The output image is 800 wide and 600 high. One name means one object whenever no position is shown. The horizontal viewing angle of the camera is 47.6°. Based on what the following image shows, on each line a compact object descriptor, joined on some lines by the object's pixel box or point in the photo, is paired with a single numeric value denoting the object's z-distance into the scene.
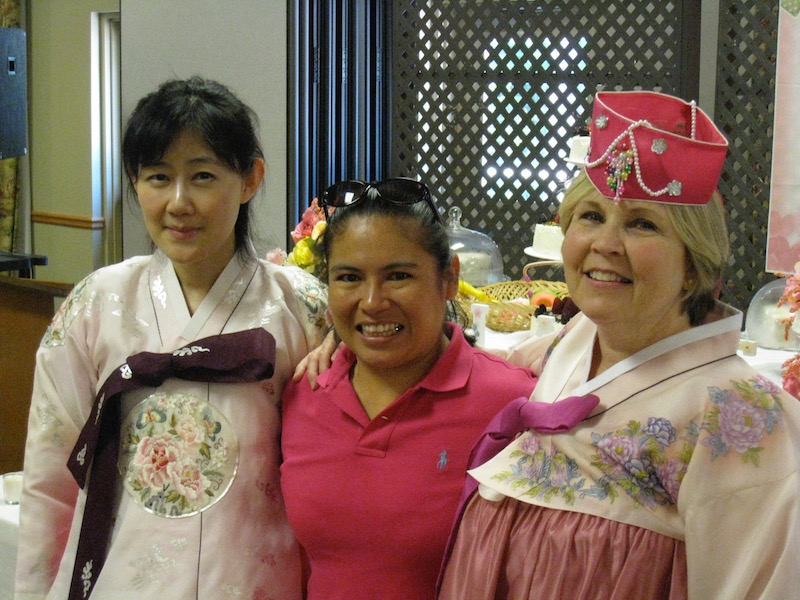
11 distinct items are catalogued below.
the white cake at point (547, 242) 3.66
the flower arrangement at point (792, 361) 1.74
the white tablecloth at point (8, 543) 1.81
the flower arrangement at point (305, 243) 2.21
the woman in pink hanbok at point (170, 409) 1.41
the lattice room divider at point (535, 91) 3.92
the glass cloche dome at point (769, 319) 2.92
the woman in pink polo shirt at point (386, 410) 1.31
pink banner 2.86
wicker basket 3.05
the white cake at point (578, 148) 2.91
